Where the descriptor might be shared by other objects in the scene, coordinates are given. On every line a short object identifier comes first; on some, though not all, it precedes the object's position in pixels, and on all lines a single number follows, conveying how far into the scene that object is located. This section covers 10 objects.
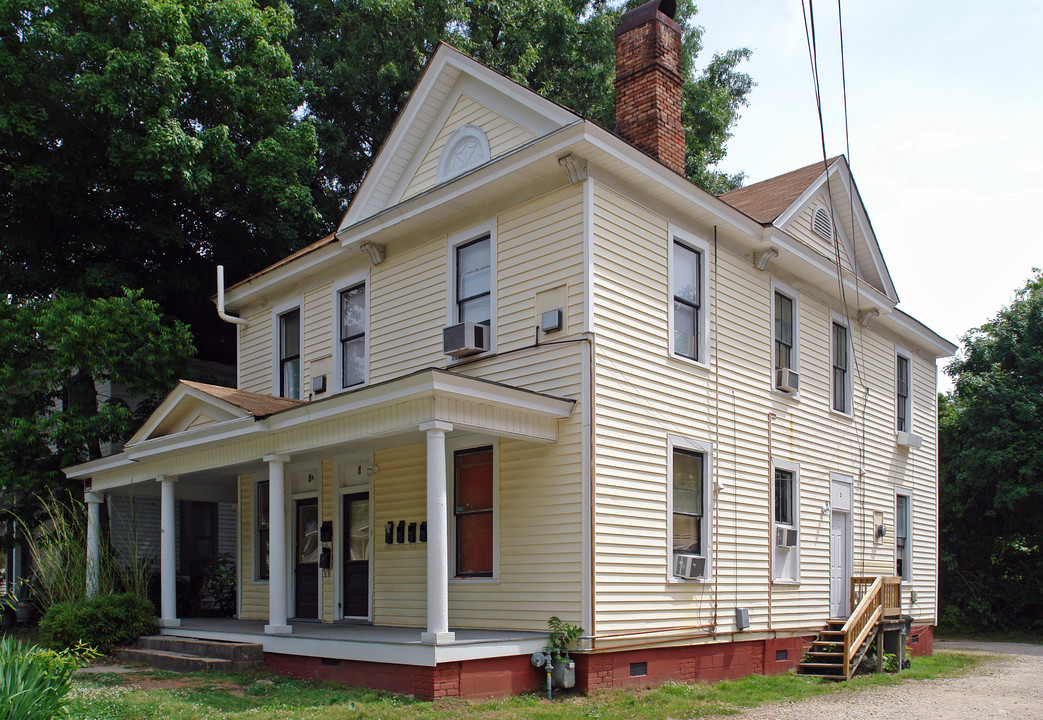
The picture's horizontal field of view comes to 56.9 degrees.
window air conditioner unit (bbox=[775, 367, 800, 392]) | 14.97
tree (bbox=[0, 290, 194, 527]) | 18.20
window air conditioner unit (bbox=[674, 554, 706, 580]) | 12.44
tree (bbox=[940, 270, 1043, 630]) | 25.22
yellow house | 11.34
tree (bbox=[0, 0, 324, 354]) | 20.20
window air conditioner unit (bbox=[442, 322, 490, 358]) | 12.62
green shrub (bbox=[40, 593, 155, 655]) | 13.90
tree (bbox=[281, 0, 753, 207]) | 27.36
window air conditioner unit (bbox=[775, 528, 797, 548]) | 14.66
